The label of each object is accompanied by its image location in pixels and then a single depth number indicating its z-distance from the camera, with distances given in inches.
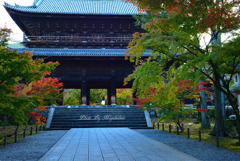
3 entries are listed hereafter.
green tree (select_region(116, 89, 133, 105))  1350.1
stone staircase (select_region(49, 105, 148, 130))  671.8
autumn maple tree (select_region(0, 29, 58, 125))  347.6
